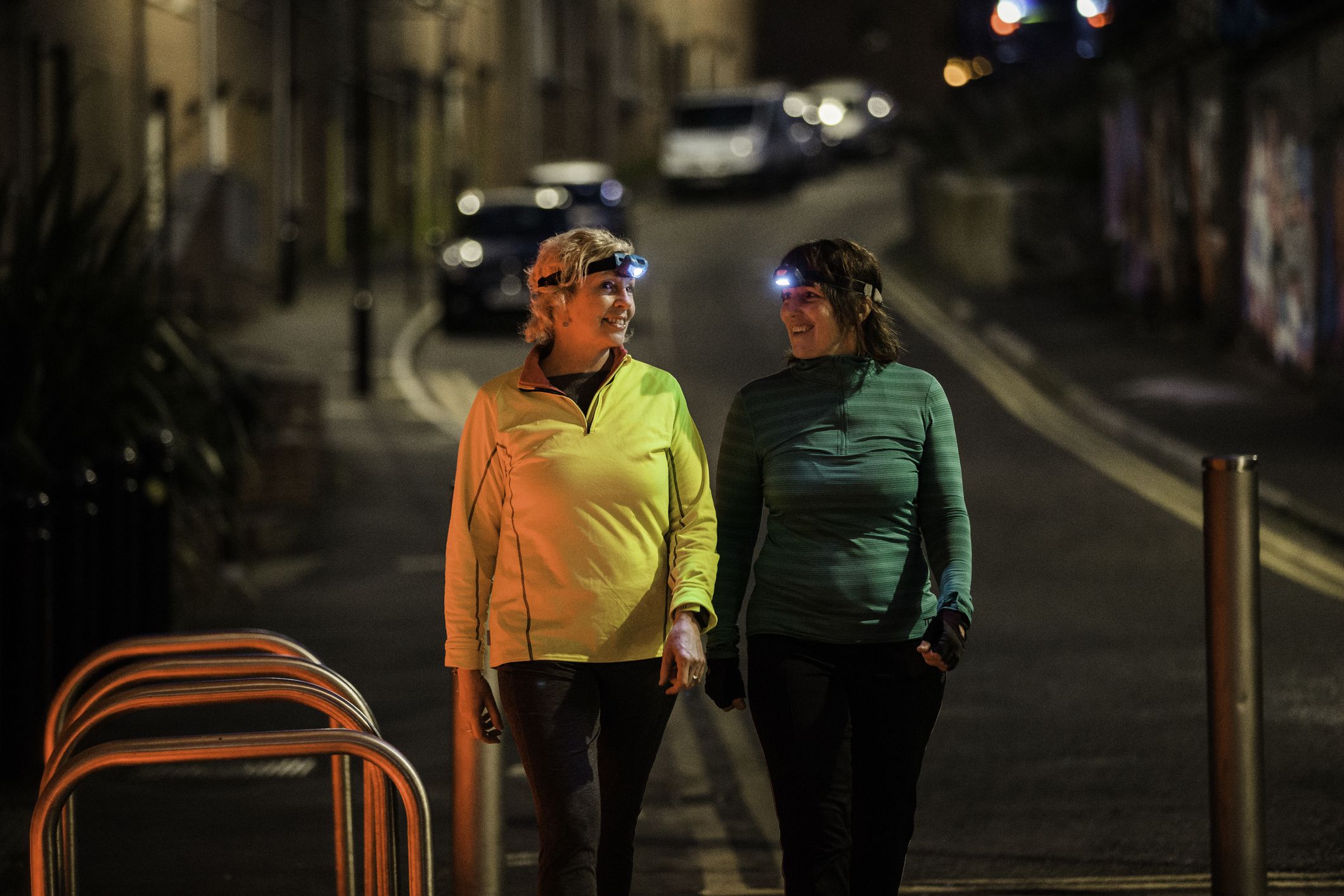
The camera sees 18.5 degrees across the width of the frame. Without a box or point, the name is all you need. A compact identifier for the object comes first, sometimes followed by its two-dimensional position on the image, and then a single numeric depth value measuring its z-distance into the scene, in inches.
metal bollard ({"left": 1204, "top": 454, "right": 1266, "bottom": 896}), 372.2
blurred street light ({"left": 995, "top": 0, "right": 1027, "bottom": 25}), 2682.3
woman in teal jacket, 352.7
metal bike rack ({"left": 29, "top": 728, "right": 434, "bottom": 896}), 301.3
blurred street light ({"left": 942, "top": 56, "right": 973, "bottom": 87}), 3099.6
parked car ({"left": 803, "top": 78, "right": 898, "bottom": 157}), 4329.7
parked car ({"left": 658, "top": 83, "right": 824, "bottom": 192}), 3385.2
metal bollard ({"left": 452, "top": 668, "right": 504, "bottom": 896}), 391.1
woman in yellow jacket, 348.7
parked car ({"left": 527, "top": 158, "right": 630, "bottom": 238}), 2358.9
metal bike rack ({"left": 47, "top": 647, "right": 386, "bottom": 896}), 364.9
